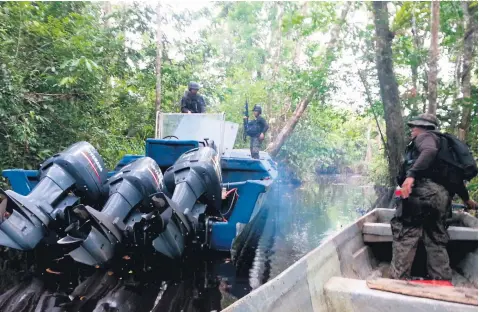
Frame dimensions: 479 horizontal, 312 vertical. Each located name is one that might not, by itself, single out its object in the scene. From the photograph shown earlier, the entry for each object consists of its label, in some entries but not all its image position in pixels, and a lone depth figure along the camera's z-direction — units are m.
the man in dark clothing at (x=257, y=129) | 10.81
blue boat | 3.80
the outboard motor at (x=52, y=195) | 3.67
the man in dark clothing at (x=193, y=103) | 8.56
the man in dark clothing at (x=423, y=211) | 3.65
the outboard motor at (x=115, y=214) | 3.58
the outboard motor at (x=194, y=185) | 4.29
